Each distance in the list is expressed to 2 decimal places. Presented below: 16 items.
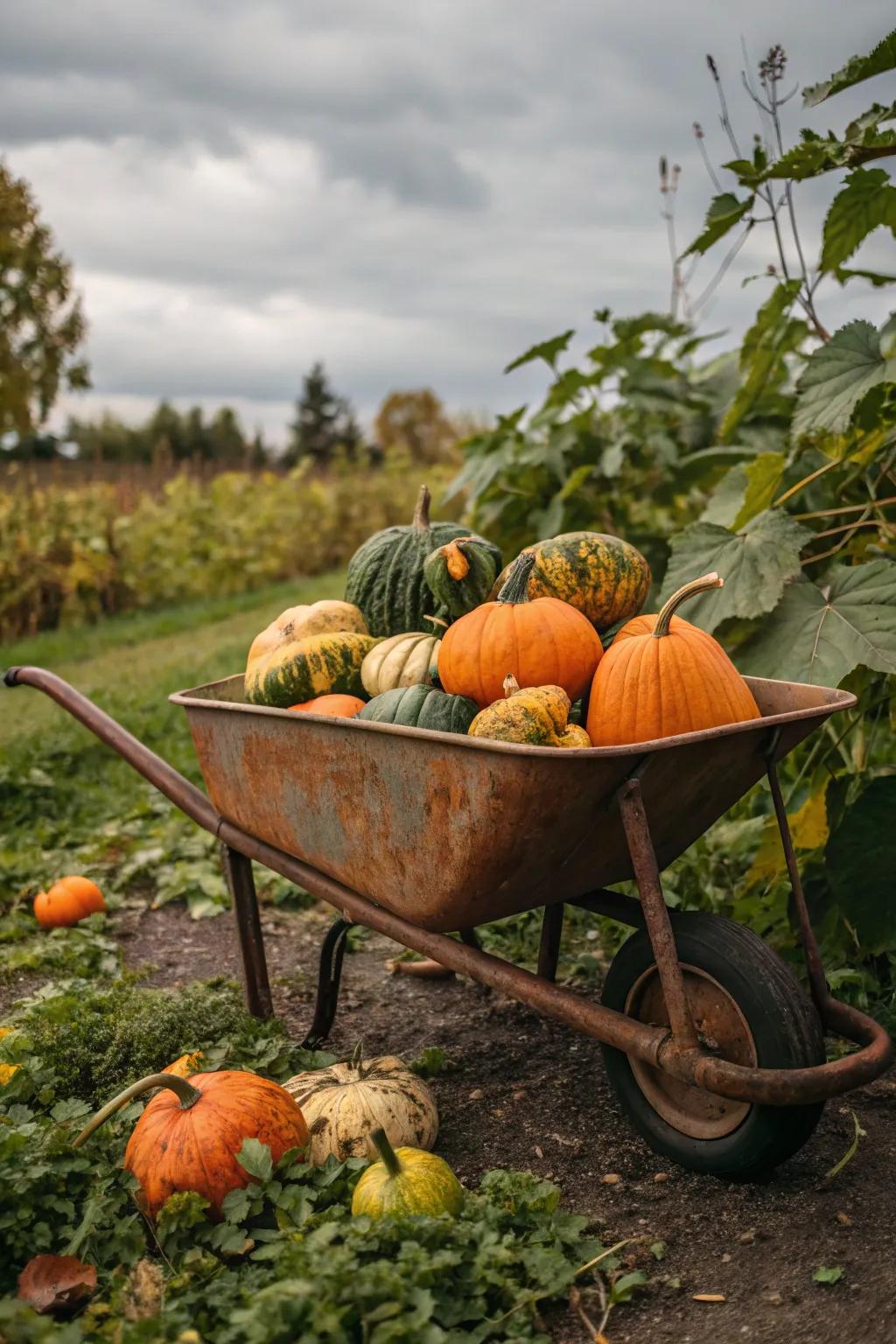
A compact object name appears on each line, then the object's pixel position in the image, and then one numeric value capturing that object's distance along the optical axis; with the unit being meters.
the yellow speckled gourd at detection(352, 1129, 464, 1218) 1.83
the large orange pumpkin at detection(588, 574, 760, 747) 2.02
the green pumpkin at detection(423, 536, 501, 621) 2.40
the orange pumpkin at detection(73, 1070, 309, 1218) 1.95
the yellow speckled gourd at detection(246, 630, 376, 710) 2.53
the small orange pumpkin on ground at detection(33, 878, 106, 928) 3.75
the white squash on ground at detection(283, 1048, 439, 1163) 2.13
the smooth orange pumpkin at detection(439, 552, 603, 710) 2.11
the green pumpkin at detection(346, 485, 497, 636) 2.66
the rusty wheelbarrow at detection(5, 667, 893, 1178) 1.86
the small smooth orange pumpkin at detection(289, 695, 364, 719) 2.40
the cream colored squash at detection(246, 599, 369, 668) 2.69
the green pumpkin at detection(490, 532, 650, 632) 2.33
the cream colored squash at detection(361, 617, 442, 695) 2.41
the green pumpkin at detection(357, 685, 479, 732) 2.16
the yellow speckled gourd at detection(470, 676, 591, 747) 1.95
